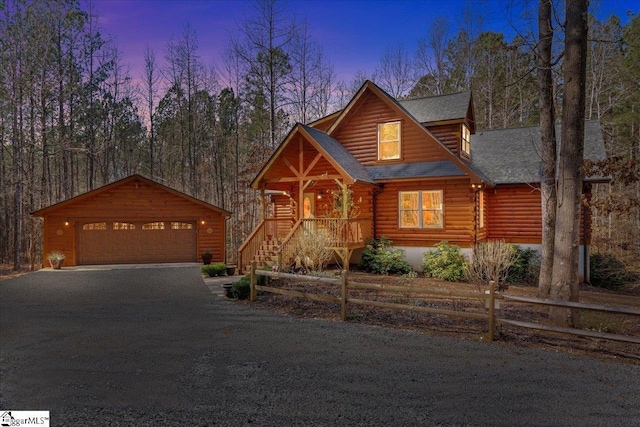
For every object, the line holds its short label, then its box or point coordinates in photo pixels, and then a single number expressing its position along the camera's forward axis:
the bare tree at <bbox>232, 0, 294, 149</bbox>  25.50
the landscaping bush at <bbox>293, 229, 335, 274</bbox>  14.12
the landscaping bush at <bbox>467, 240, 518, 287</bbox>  12.15
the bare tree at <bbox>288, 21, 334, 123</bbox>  27.78
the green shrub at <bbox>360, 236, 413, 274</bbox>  15.88
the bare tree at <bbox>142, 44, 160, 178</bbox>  31.73
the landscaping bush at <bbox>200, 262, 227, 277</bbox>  15.41
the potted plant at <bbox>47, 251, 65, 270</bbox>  18.06
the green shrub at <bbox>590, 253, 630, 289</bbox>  15.73
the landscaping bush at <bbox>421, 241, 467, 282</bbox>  14.75
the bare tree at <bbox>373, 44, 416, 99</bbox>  31.36
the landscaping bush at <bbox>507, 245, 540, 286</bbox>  15.06
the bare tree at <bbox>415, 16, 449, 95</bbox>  30.22
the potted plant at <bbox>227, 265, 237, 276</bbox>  16.09
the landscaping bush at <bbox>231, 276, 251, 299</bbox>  10.93
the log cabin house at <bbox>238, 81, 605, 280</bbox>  15.48
